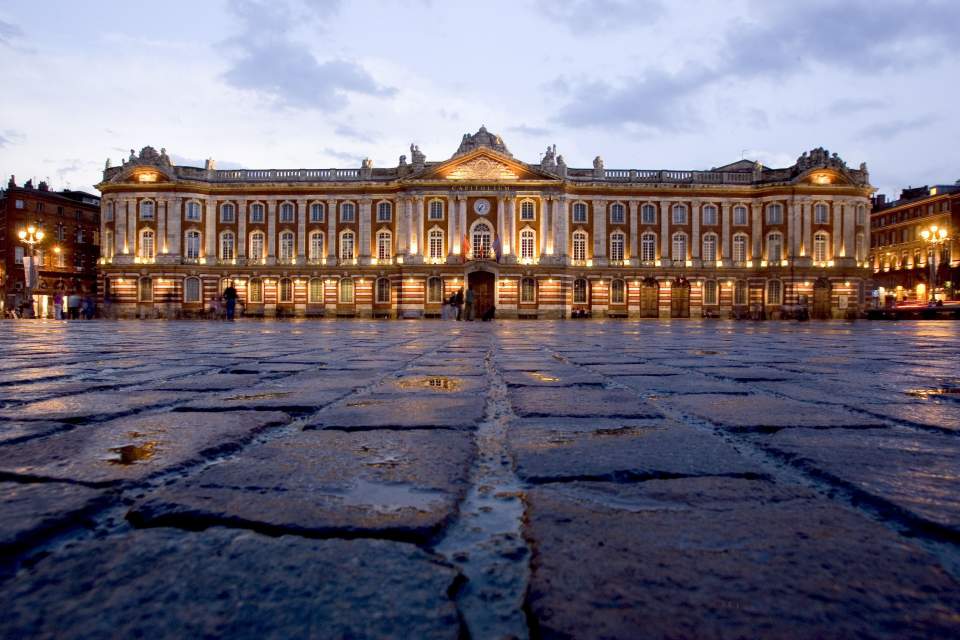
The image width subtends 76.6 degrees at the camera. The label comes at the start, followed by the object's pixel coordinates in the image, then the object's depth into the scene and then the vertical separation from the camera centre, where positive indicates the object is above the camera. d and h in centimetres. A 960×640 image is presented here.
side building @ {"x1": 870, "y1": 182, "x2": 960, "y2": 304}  5403 +573
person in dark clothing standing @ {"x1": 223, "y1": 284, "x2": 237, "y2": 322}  2462 +9
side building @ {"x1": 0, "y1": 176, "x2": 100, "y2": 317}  4975 +526
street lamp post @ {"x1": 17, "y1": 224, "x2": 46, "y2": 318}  2533 +142
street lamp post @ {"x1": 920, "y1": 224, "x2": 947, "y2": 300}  2867 +318
